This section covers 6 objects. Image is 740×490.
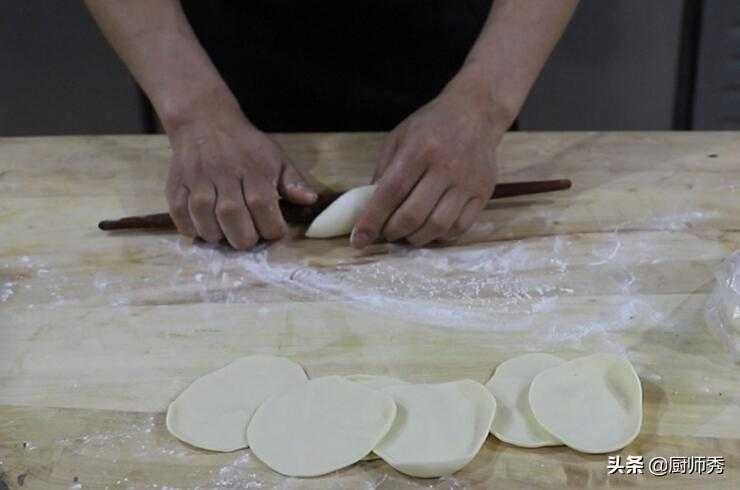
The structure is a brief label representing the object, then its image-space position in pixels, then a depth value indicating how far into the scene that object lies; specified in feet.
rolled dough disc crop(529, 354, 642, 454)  2.70
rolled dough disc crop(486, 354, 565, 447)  2.71
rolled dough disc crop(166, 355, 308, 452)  2.74
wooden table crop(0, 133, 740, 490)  2.68
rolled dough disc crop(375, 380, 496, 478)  2.61
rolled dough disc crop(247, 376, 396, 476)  2.66
